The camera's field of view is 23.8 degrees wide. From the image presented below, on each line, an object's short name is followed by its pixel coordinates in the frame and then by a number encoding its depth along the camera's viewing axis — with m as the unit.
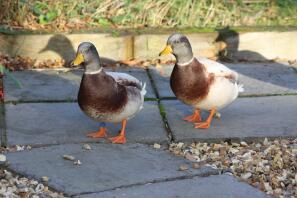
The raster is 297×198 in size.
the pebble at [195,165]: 4.79
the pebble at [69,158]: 4.89
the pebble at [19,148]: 5.10
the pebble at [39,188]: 4.40
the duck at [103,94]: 5.17
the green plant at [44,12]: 7.74
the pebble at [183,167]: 4.75
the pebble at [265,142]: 5.32
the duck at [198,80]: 5.52
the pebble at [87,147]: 5.13
